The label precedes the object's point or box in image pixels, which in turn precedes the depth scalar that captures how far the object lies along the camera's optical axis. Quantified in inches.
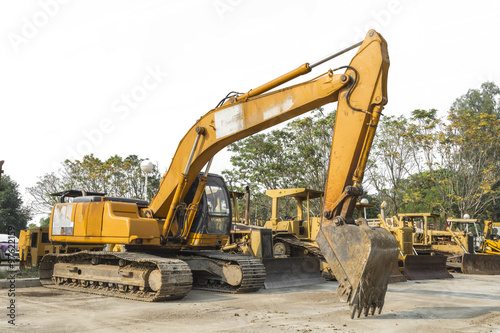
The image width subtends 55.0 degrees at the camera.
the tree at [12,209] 1510.8
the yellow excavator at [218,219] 261.3
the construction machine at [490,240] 840.3
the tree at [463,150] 1080.8
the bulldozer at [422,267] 565.0
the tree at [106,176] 1263.5
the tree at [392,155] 1146.0
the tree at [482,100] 1710.1
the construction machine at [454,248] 660.1
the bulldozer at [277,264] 443.2
